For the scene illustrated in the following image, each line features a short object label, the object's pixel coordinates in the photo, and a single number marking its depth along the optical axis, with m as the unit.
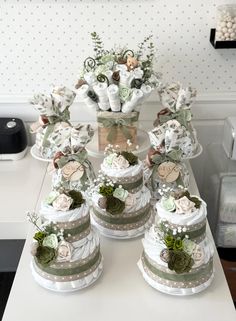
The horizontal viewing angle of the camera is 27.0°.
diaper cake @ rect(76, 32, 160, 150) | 1.44
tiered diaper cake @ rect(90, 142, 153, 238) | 1.26
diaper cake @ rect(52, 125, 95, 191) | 1.40
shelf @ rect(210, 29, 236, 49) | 1.58
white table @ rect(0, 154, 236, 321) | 1.10
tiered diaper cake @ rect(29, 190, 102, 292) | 1.11
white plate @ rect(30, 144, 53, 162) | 1.62
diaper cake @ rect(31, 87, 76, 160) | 1.47
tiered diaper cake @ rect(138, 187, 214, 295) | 1.10
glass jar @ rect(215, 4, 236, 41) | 1.58
